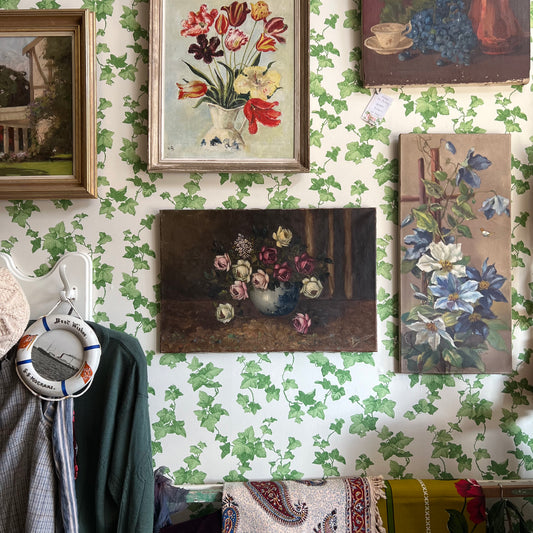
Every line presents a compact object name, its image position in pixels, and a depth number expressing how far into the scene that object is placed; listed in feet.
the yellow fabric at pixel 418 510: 4.73
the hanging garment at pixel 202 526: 4.67
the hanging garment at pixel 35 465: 4.29
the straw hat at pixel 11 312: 4.27
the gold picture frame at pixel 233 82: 4.95
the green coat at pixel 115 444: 4.42
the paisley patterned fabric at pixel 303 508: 4.60
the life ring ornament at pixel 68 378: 4.48
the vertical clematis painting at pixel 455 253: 4.99
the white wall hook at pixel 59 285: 4.94
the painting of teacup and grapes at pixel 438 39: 4.94
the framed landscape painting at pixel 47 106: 4.91
